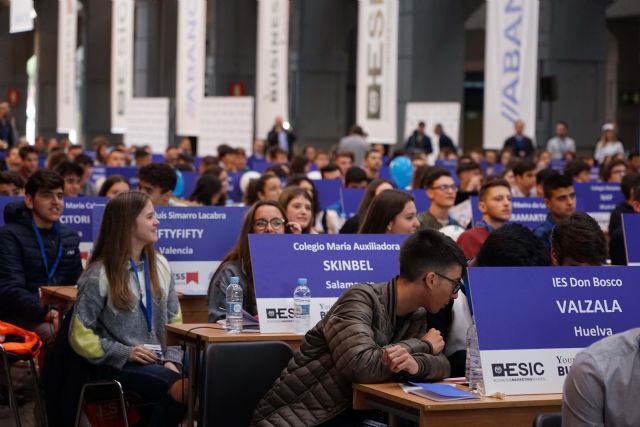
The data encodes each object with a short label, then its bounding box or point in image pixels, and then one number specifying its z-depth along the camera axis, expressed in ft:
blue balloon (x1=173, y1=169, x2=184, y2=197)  48.62
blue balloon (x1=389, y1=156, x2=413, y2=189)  55.47
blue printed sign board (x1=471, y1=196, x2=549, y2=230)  37.81
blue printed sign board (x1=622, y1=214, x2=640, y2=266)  29.43
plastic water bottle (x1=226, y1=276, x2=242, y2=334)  21.85
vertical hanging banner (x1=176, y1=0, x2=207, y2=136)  98.27
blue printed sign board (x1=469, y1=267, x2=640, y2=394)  17.03
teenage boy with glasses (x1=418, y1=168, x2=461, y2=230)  33.86
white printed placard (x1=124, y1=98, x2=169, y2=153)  114.52
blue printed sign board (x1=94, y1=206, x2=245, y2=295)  29.91
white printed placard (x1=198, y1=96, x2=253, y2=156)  95.09
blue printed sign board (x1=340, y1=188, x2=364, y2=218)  43.80
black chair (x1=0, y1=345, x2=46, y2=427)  22.77
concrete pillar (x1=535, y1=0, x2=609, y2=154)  87.71
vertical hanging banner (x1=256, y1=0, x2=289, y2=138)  91.61
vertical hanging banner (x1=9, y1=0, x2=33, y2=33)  77.83
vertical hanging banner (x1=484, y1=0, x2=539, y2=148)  71.77
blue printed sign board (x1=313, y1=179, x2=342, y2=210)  45.21
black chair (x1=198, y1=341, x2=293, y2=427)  18.98
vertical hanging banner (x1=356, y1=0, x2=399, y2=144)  81.91
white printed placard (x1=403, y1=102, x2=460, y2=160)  89.66
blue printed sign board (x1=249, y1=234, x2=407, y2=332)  22.12
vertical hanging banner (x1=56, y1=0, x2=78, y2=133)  126.31
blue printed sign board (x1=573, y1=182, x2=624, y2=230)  47.37
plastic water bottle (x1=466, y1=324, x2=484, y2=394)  16.93
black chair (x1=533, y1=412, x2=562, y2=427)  14.80
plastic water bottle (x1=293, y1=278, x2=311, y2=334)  21.86
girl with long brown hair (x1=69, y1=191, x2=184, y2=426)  21.59
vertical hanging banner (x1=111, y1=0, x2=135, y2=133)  115.96
